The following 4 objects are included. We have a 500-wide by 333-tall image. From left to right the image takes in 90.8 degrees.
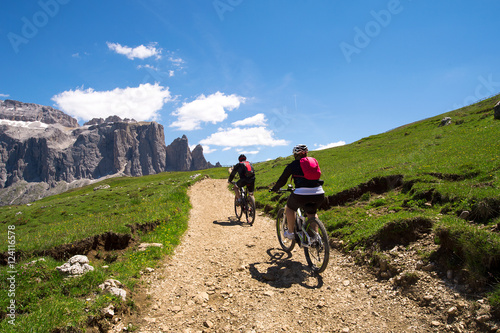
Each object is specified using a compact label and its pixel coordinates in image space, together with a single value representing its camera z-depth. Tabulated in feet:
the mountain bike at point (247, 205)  46.80
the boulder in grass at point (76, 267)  23.24
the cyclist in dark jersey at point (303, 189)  25.48
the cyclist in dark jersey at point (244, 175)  48.28
